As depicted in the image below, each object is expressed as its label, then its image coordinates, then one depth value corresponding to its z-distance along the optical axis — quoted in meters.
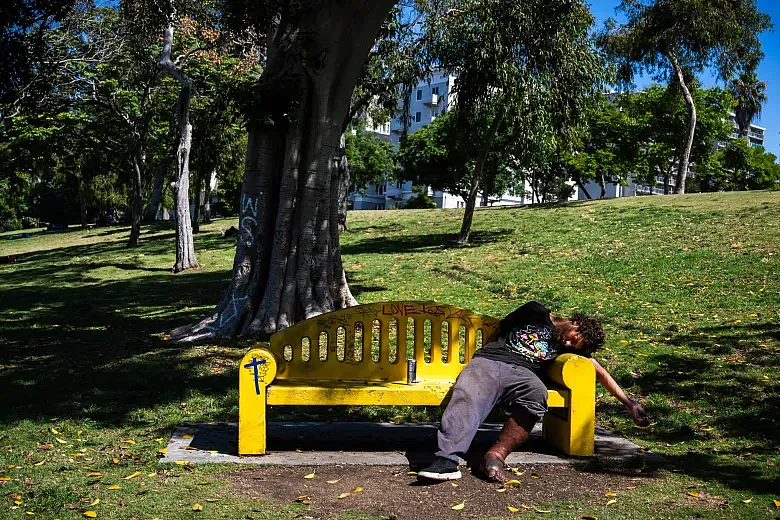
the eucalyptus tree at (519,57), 15.84
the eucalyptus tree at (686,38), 27.78
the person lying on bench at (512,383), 4.95
